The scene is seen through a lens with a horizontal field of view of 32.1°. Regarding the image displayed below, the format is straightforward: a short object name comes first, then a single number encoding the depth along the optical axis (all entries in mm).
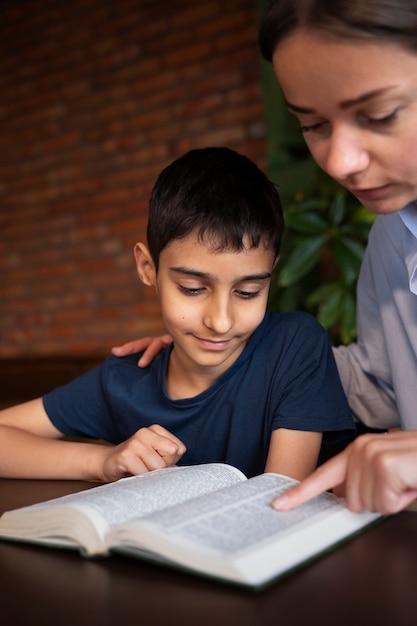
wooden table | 520
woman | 706
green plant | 2664
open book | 575
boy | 1132
